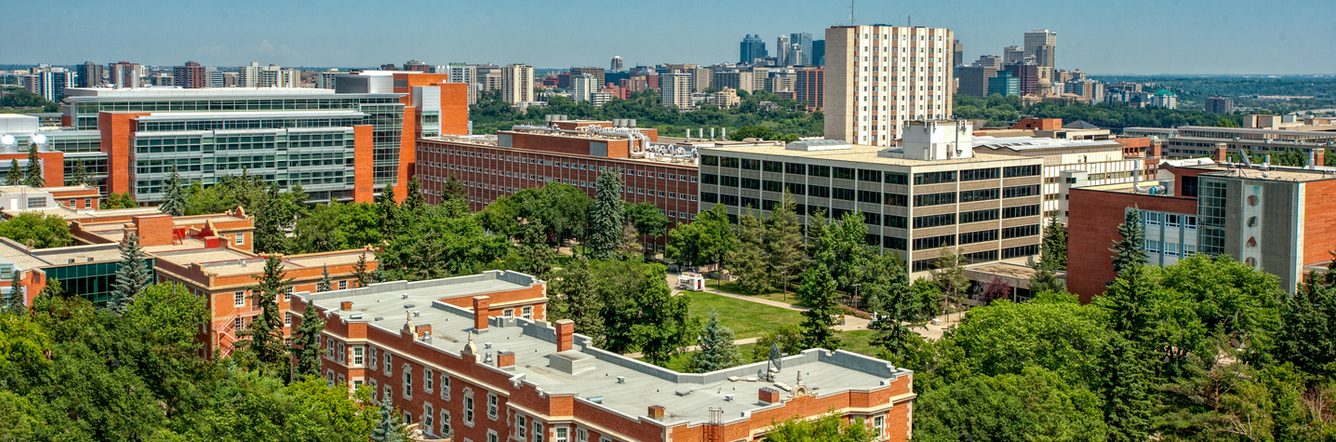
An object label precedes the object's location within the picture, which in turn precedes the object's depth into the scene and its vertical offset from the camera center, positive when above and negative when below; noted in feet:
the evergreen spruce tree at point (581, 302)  266.77 -34.14
